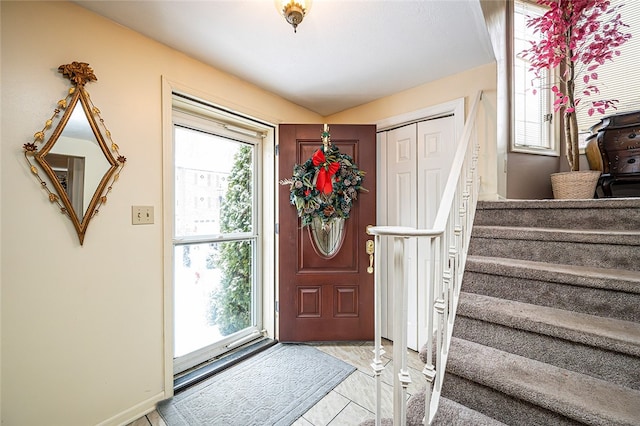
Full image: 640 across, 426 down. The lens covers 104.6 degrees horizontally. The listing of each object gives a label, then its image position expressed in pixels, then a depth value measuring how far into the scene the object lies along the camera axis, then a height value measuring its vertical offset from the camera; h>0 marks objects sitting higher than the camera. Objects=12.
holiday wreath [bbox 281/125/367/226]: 2.22 +0.27
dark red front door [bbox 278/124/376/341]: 2.37 -0.50
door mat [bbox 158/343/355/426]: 1.53 -1.25
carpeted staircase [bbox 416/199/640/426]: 0.87 -0.48
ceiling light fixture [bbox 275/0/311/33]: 1.17 +0.98
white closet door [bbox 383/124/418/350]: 2.29 +0.20
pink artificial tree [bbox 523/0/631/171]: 1.94 +1.41
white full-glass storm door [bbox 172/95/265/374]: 2.04 -0.15
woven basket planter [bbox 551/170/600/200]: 2.01 +0.24
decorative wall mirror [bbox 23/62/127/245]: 1.25 +0.32
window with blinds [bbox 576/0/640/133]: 2.32 +1.37
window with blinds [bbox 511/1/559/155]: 2.38 +1.13
